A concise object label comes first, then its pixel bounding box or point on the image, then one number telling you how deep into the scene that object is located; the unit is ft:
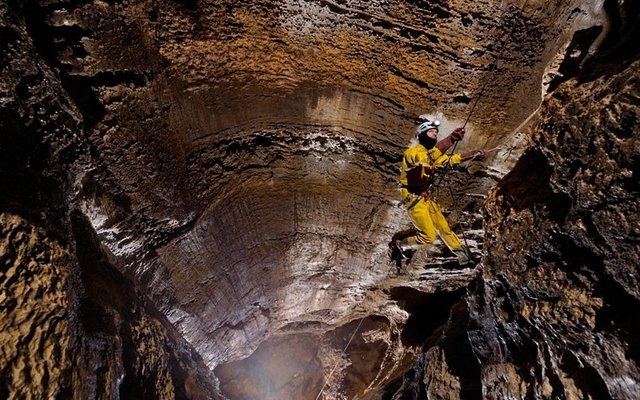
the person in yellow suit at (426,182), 11.76
